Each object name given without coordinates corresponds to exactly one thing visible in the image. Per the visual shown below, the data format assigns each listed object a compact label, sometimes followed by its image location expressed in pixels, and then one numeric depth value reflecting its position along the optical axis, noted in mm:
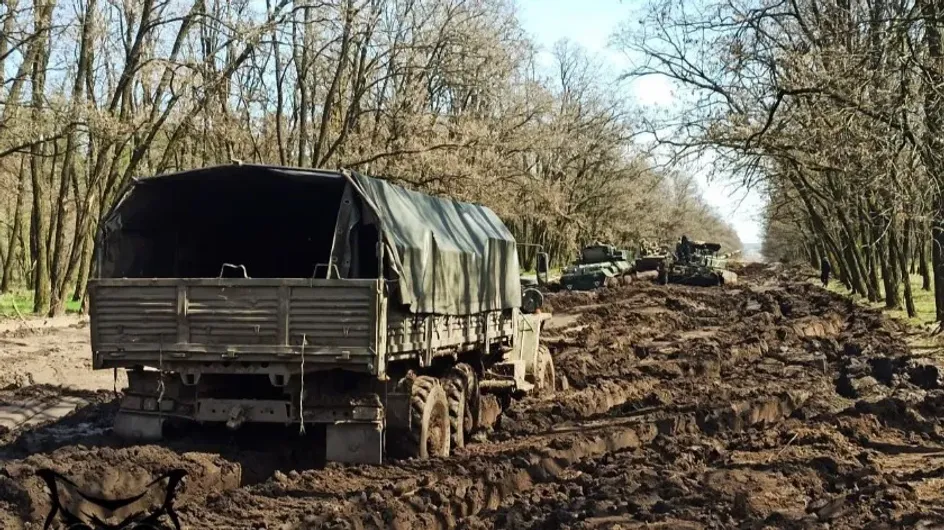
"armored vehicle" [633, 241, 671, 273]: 47975
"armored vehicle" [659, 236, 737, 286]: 46094
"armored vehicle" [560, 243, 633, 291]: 42156
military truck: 9430
